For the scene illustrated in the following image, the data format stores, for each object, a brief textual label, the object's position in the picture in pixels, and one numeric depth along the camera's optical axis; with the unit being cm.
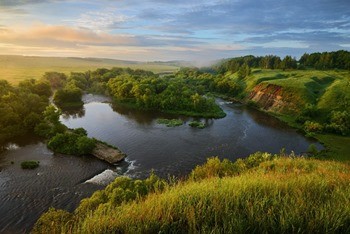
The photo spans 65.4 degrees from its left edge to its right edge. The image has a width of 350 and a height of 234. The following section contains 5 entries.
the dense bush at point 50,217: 2584
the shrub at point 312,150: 6022
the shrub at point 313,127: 7760
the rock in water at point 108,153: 5237
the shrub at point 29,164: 4852
